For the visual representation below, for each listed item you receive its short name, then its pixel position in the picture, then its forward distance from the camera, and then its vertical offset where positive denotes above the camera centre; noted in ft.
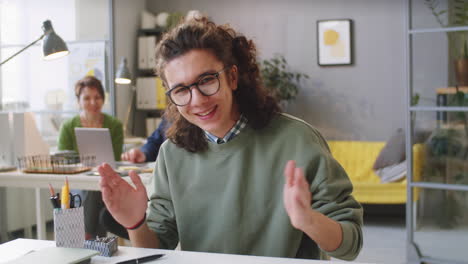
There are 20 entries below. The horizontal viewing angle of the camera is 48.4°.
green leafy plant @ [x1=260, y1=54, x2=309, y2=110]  17.20 +1.45
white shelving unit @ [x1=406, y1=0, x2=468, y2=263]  10.66 -0.42
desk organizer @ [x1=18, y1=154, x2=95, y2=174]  9.96 -0.79
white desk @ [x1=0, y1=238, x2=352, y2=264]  3.86 -1.04
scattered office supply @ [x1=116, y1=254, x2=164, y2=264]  3.82 -1.02
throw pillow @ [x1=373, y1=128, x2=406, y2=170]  15.25 -1.02
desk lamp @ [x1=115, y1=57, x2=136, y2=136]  12.50 +1.15
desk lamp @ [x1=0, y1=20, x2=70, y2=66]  9.94 +1.53
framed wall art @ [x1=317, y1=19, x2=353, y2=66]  17.51 +2.62
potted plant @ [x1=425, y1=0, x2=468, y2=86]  10.41 +1.69
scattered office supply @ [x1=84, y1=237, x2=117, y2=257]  4.06 -0.96
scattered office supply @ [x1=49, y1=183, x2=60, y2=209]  4.03 -0.60
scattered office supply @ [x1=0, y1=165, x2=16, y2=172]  10.47 -0.87
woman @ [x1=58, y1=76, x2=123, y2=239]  12.17 +0.11
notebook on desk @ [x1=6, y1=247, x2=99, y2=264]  3.64 -0.95
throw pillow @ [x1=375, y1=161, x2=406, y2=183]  14.64 -1.56
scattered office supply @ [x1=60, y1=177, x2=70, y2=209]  3.99 -0.58
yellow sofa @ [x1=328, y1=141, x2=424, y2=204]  14.70 -1.72
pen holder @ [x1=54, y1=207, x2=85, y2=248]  4.00 -0.80
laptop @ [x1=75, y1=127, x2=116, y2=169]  9.84 -0.40
